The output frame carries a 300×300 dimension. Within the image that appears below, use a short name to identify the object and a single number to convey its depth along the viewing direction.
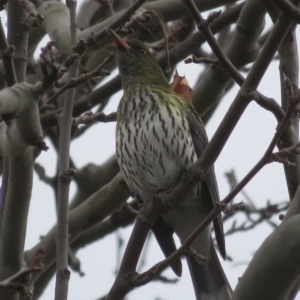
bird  9.80
